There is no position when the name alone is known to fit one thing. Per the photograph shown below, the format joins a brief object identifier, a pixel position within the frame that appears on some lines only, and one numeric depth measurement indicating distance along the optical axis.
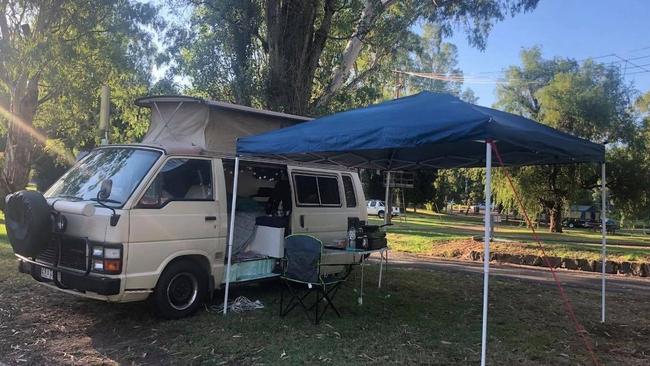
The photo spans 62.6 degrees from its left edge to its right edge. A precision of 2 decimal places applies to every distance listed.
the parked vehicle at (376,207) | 44.12
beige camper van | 5.86
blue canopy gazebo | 5.20
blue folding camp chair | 6.44
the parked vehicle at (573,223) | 50.22
